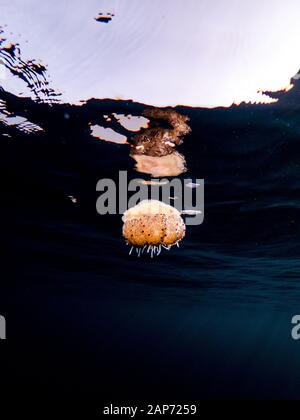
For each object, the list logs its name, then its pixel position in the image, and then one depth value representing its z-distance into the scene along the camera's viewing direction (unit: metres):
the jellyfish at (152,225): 5.81
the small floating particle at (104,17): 6.01
